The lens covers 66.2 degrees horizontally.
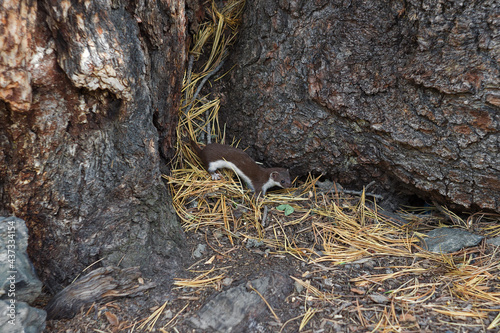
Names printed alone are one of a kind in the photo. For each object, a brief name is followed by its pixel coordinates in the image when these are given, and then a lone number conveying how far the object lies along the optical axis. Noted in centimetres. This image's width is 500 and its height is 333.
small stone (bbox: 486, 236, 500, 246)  270
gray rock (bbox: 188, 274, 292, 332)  216
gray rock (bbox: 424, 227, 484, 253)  272
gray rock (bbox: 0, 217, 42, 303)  203
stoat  356
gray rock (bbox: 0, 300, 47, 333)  190
